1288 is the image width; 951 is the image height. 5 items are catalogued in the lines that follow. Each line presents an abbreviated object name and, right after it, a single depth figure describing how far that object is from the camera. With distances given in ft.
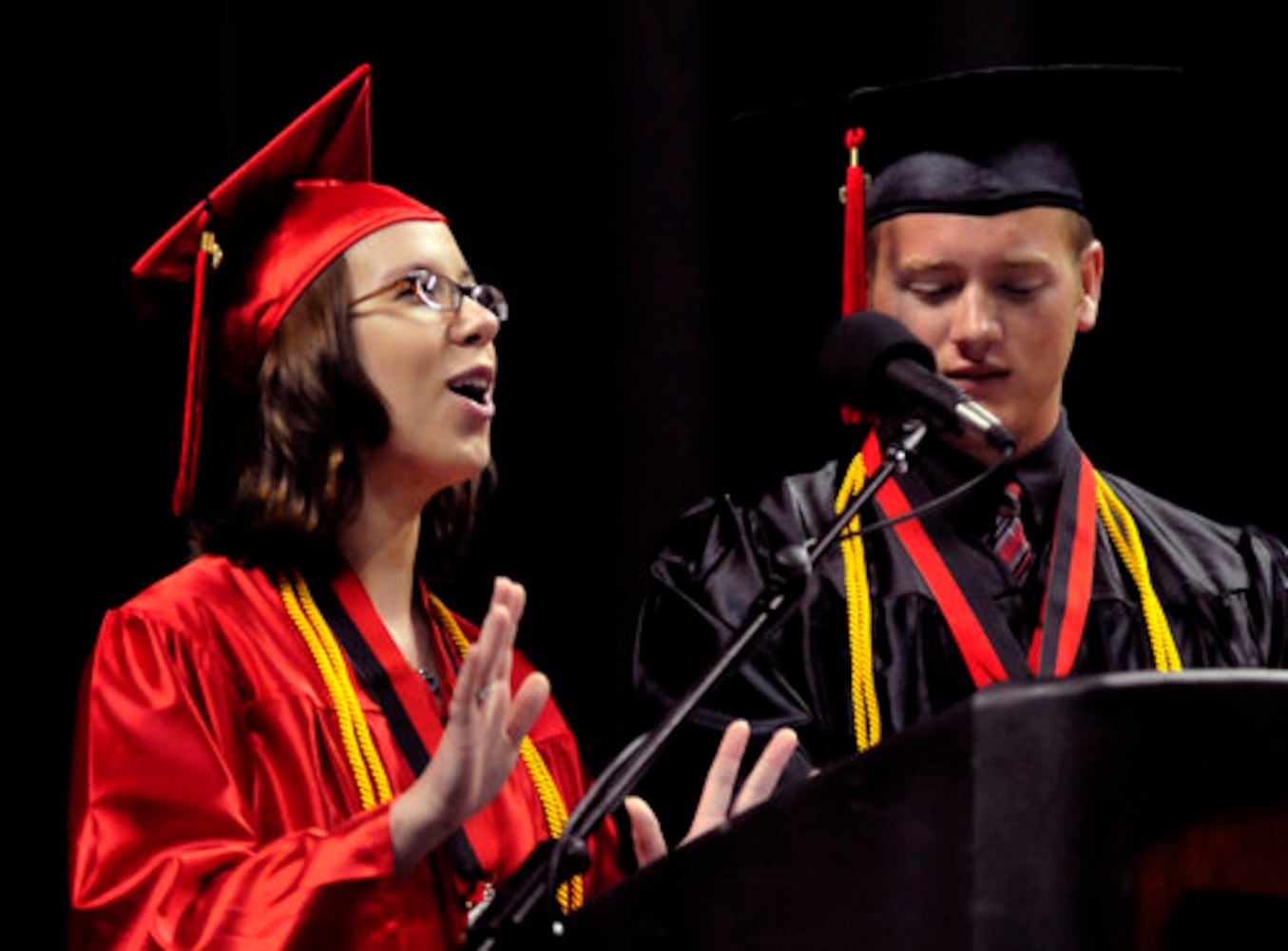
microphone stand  22.18
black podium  21.52
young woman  23.18
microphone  22.75
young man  24.09
